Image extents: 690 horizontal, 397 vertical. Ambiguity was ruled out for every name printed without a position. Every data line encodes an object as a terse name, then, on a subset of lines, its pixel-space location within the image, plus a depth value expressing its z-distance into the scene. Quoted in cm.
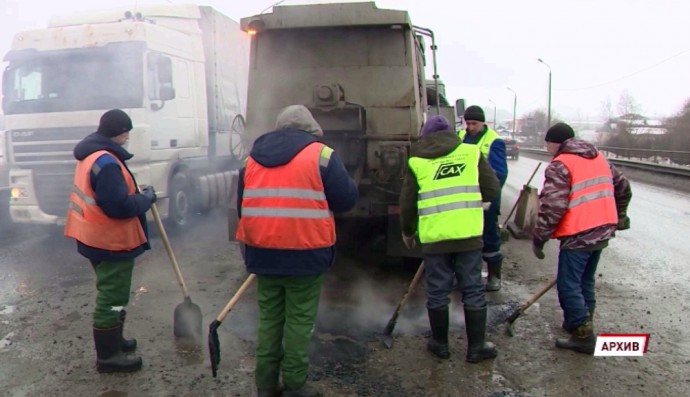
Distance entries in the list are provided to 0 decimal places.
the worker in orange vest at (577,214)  375
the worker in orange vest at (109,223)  341
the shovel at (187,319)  413
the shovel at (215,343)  338
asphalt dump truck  548
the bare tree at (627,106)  5572
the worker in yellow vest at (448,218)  363
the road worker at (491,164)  505
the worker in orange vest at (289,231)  300
